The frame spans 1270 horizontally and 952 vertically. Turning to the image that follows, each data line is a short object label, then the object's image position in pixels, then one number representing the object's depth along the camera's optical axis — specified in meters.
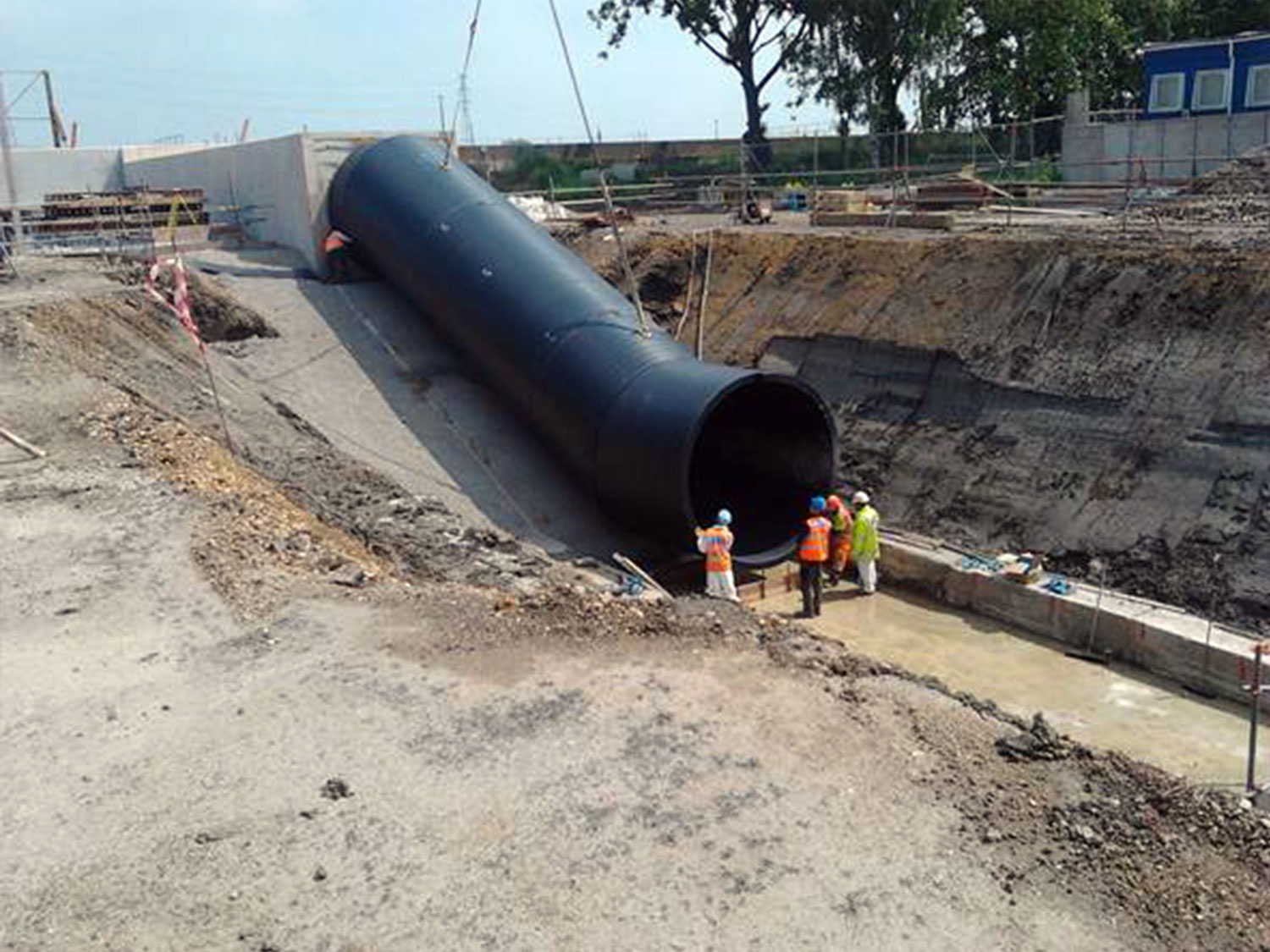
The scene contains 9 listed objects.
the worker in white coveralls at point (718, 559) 11.29
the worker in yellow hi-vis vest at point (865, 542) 12.73
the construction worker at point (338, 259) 18.23
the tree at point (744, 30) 42.34
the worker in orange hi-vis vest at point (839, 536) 12.81
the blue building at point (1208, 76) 28.33
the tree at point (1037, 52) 35.38
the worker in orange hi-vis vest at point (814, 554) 12.05
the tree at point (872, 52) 37.94
